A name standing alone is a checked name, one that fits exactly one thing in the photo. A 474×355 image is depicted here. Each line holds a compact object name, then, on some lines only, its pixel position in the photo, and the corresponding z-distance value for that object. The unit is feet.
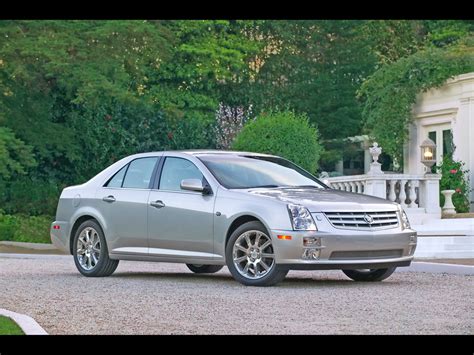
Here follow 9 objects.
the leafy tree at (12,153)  96.02
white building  91.71
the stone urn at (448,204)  84.02
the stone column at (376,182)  81.82
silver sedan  42.14
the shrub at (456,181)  87.76
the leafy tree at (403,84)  96.07
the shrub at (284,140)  96.17
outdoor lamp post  84.17
